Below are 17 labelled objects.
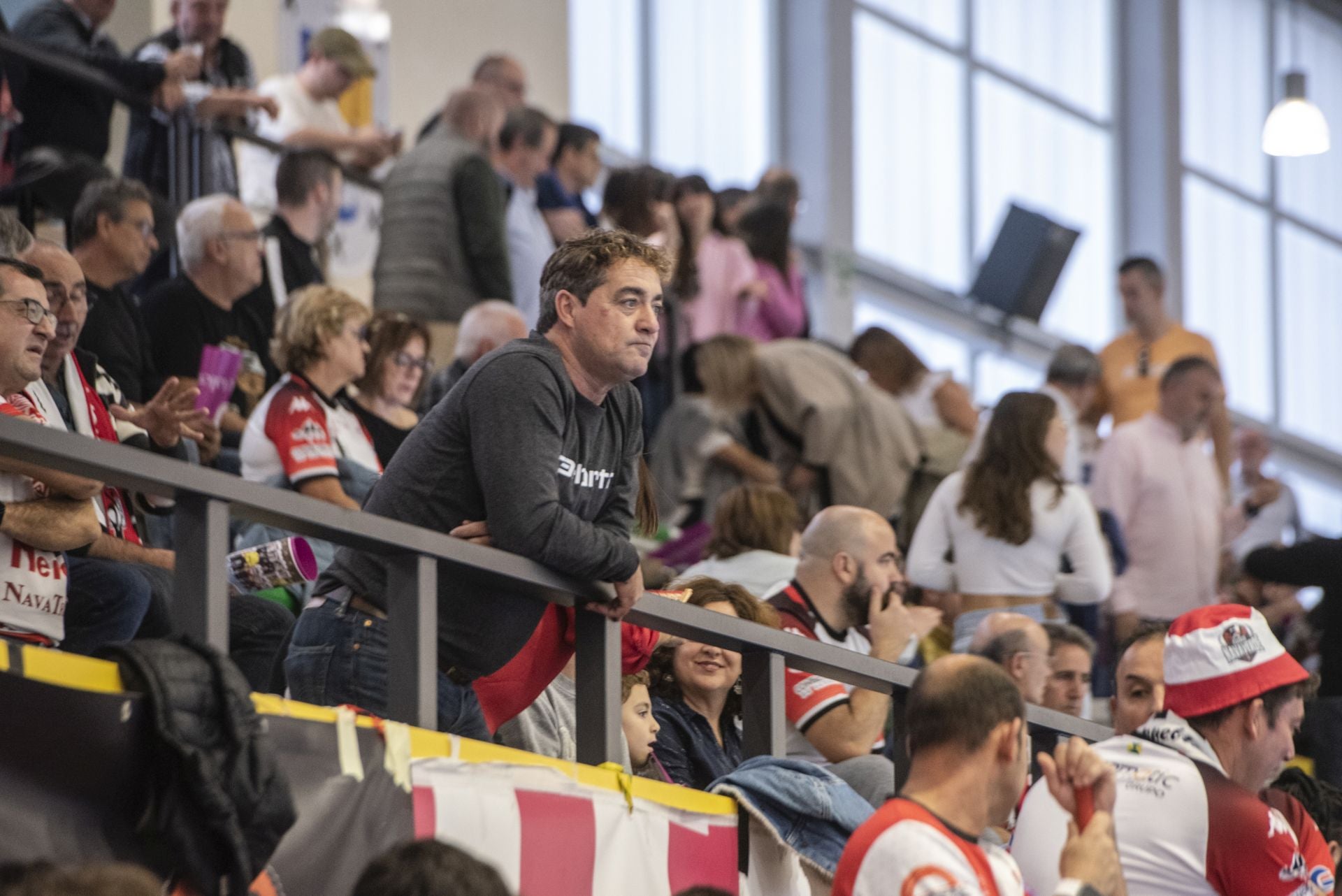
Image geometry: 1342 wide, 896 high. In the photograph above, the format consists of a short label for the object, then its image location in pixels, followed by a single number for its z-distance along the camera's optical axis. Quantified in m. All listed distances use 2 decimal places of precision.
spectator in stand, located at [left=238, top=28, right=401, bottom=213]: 18.08
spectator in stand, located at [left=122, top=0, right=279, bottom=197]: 16.31
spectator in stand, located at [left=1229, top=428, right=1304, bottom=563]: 22.27
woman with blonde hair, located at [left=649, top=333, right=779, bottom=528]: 17.89
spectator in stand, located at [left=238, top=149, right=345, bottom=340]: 15.34
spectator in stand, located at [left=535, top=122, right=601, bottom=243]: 18.23
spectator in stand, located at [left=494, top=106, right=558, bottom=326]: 17.30
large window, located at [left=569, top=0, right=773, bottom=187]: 27.52
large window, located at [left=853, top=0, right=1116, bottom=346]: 30.98
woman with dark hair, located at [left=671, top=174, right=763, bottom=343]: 19.39
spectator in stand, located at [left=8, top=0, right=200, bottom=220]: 15.17
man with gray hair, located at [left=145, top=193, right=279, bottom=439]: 13.16
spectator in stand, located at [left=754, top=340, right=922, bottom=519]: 18.03
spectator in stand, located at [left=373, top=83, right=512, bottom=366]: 16.62
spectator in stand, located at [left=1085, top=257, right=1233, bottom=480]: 20.47
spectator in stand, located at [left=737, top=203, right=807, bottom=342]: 20.36
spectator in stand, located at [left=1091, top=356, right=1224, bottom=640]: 17.36
